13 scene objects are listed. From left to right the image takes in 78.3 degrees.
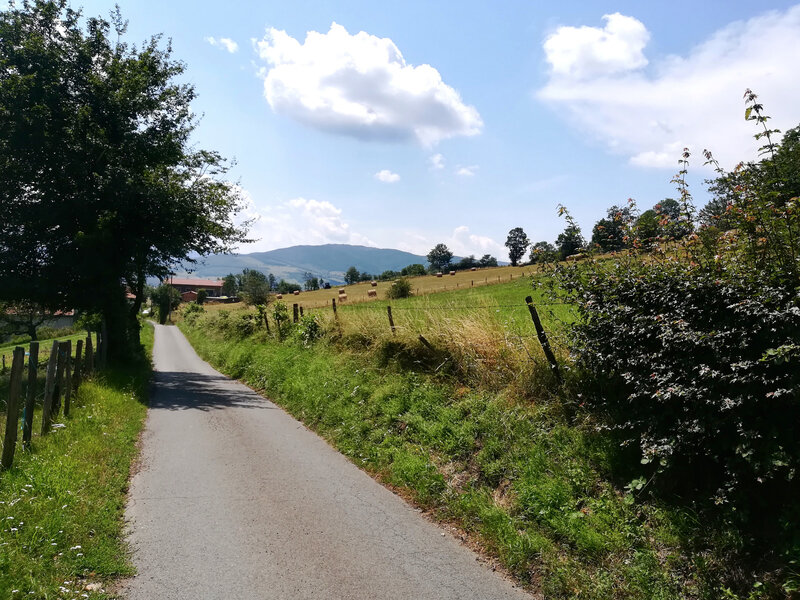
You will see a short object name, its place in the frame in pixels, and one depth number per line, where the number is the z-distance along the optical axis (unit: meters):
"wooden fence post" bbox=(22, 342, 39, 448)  6.98
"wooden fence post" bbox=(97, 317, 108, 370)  15.80
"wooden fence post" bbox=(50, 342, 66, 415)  8.69
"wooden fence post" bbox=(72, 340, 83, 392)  11.08
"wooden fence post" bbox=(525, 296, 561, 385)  6.80
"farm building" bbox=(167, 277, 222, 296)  164.30
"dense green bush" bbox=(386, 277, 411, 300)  52.09
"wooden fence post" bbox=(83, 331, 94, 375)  12.91
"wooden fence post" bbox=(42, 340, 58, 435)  7.75
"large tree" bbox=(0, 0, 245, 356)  16.05
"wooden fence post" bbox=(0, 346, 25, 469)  6.30
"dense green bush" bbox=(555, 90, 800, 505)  3.90
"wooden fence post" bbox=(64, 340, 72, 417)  9.28
